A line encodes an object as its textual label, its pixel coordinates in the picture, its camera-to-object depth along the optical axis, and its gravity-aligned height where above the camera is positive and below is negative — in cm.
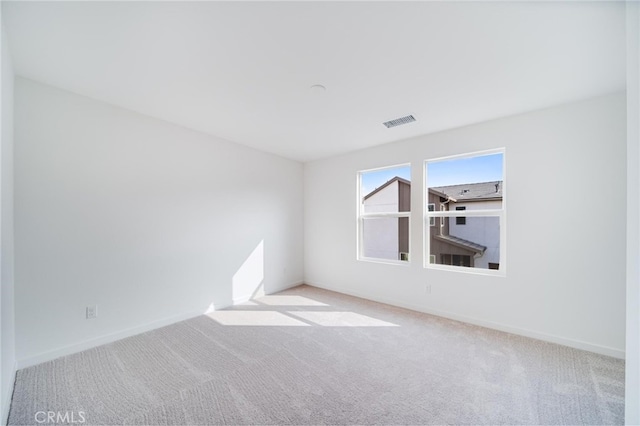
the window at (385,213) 406 -1
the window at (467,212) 320 +0
